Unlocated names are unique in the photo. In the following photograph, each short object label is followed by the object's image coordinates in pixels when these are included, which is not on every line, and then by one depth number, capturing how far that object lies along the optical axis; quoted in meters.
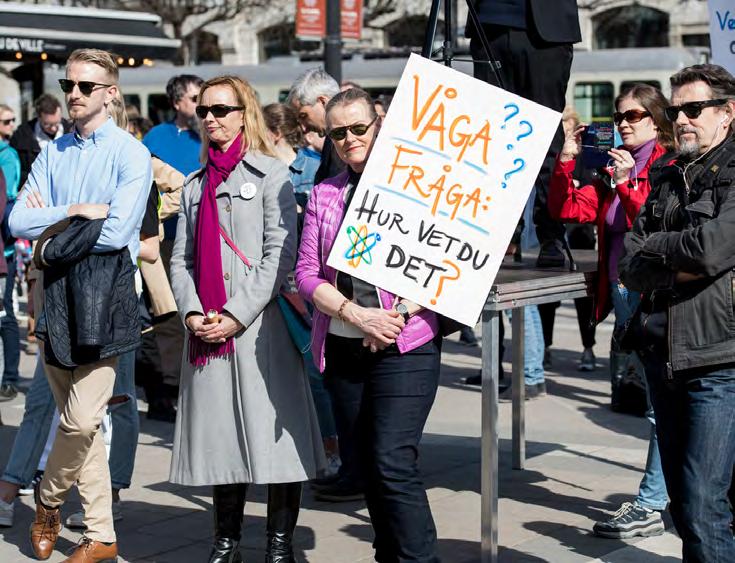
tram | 42.47
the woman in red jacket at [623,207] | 11.21
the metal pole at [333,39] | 28.19
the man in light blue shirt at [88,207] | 10.34
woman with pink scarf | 9.93
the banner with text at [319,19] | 30.87
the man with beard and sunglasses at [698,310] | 8.23
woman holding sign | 9.06
